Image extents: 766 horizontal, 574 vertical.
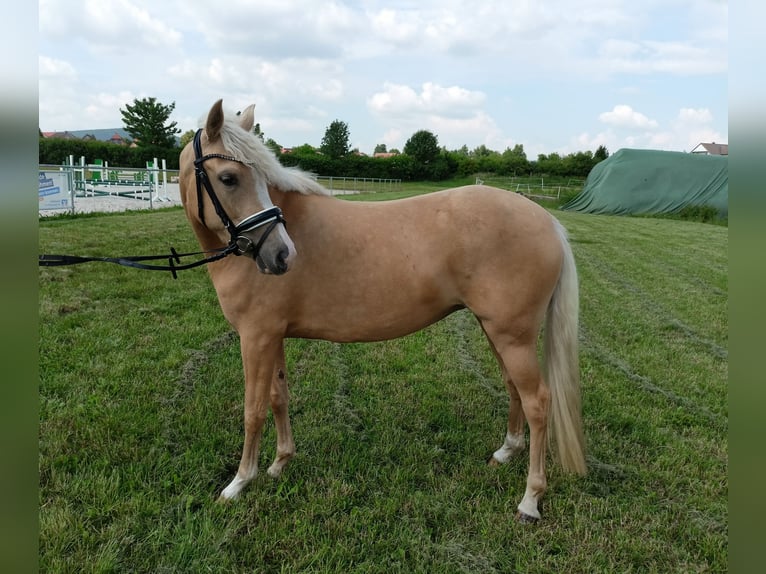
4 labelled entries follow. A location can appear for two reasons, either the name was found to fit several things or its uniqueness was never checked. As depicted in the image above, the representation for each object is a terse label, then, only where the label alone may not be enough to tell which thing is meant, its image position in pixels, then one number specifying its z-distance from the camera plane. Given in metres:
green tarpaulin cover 21.73
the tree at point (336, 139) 52.00
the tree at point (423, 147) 54.16
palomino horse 2.62
